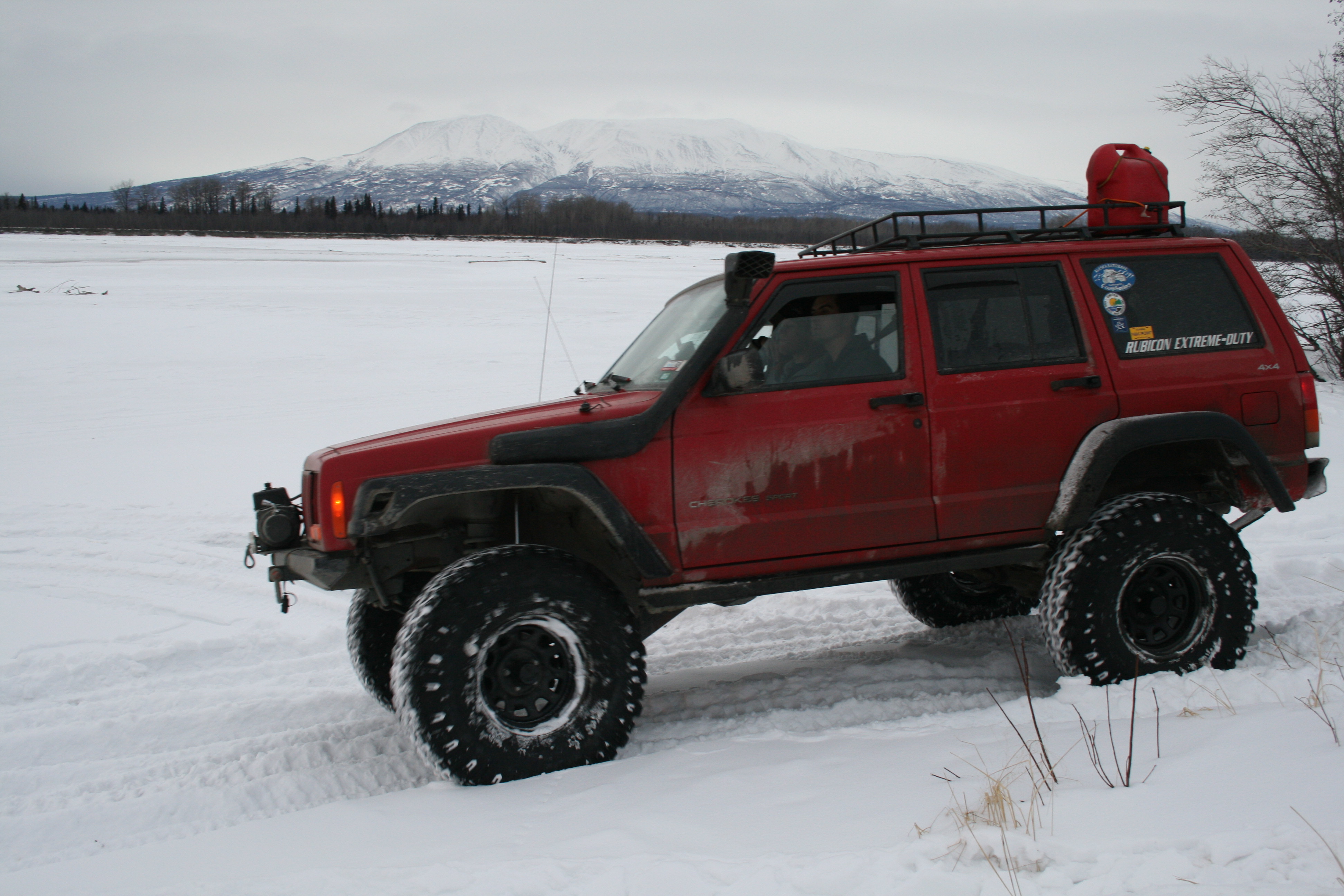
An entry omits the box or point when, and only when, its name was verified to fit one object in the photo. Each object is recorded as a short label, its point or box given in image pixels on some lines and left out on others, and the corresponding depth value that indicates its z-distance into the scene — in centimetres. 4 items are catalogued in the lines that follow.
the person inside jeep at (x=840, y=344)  391
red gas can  473
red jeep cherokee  351
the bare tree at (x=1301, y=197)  1463
